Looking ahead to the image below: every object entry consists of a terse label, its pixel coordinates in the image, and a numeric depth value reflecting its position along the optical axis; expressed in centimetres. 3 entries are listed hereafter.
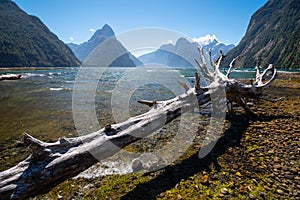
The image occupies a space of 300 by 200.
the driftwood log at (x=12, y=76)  3002
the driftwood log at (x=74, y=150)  270
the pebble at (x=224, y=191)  361
